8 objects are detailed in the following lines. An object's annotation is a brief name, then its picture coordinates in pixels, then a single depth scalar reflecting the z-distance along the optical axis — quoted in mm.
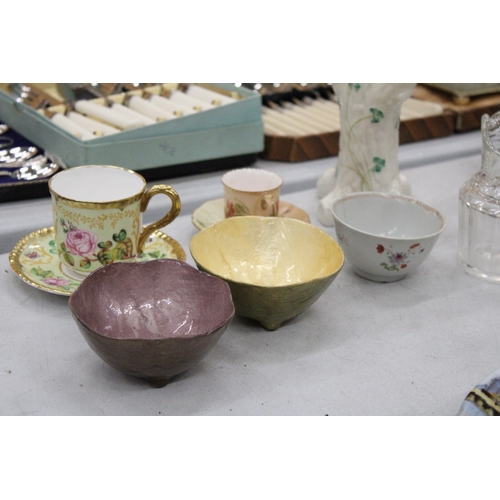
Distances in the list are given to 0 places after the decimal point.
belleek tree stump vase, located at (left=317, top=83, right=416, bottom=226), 937
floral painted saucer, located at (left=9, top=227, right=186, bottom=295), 796
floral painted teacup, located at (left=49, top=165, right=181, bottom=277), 760
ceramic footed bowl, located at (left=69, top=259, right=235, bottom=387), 621
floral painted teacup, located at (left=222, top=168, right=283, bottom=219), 882
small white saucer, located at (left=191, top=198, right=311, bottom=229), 954
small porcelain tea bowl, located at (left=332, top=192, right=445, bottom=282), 817
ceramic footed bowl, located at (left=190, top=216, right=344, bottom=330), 794
